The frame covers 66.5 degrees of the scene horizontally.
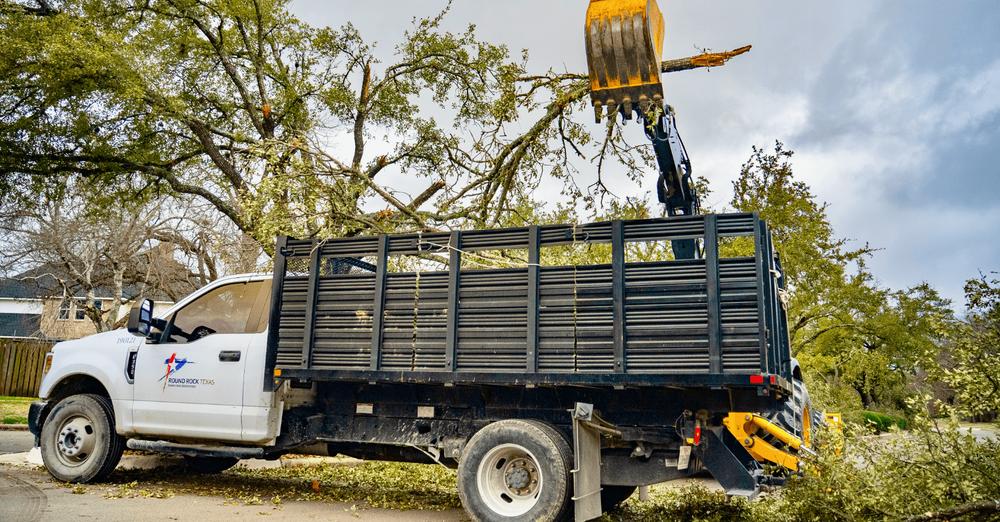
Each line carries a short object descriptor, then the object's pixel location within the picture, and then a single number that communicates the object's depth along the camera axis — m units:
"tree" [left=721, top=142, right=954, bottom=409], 16.30
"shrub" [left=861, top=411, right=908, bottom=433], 26.65
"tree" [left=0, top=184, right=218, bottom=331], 21.47
